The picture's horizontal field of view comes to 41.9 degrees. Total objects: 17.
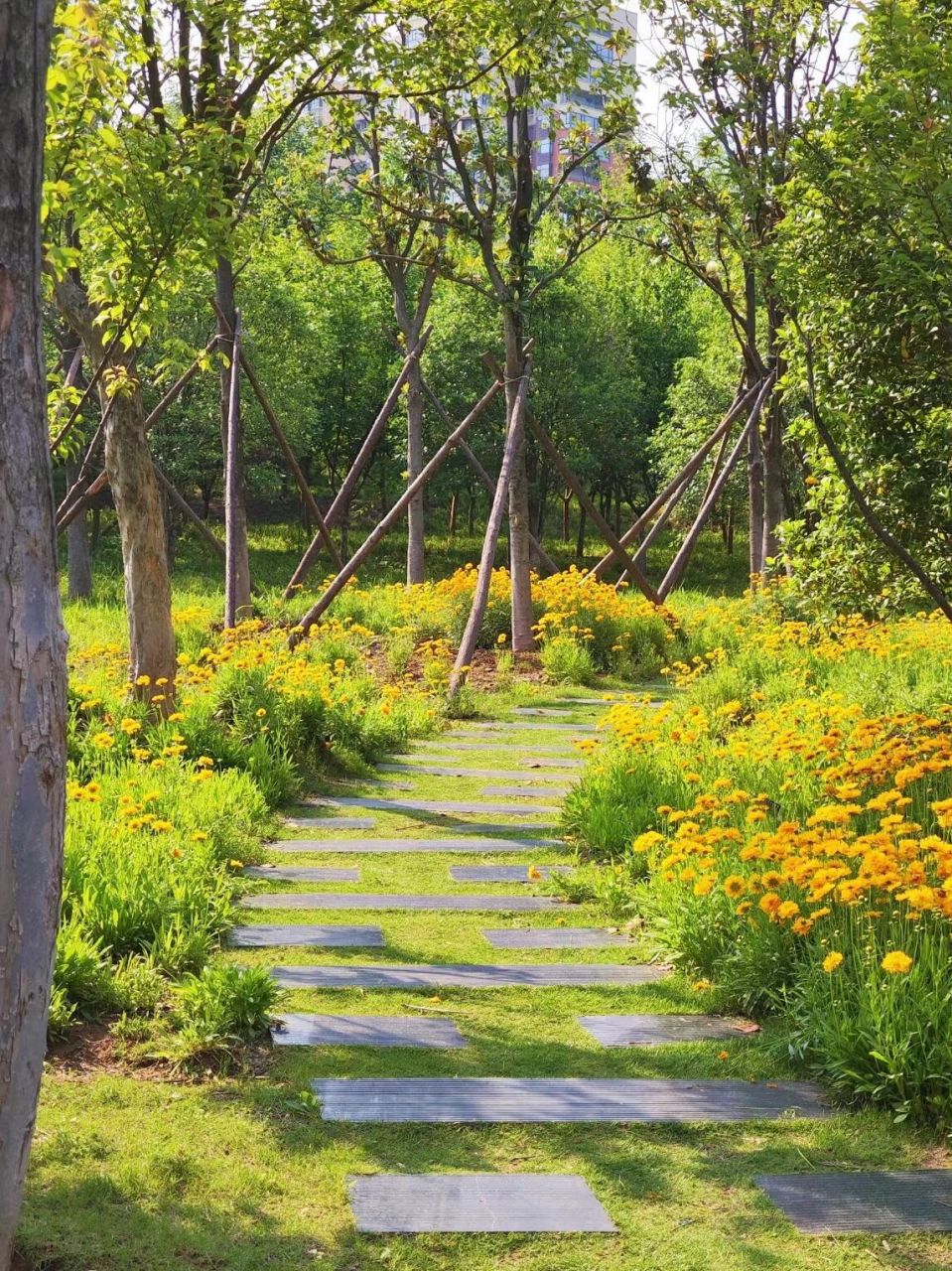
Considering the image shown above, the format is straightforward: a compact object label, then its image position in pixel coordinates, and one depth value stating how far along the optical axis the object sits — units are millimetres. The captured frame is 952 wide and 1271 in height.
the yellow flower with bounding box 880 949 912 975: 3545
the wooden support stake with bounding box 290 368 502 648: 12094
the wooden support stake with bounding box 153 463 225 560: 13431
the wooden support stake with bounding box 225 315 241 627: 12062
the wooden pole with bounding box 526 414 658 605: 13188
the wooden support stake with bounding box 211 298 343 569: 12086
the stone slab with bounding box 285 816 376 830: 7145
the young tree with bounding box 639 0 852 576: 12938
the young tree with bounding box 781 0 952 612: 5910
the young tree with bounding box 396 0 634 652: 11477
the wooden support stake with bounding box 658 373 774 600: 13953
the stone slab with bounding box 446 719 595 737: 10023
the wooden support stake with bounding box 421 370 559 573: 14505
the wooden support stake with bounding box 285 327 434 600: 13781
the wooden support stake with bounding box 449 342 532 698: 10953
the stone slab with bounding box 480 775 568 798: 8016
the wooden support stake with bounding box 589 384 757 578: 13906
